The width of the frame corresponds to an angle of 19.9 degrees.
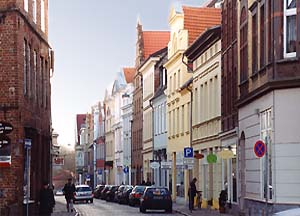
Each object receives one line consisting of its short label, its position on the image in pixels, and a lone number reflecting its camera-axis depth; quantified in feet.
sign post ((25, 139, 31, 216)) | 95.20
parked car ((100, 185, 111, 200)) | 241.70
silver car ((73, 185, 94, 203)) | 218.79
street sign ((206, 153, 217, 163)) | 125.08
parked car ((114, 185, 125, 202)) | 208.02
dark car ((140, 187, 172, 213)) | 146.72
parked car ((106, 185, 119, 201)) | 225.97
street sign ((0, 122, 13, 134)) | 71.84
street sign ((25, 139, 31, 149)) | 95.13
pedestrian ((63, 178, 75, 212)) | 145.69
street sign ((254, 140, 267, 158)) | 77.15
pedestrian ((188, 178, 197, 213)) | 140.87
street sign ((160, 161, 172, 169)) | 201.29
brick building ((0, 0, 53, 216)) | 96.89
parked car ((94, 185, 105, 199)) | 262.26
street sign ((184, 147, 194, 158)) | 138.92
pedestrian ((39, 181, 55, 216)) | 106.42
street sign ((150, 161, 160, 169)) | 190.80
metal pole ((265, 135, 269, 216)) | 91.74
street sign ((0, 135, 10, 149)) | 70.74
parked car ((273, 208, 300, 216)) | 37.48
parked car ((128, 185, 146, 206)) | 177.99
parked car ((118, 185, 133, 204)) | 197.57
